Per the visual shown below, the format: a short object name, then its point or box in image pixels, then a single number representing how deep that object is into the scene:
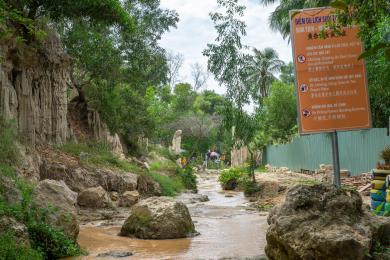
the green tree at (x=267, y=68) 44.00
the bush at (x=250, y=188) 19.03
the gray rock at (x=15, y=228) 6.14
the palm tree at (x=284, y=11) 22.80
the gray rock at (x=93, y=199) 13.60
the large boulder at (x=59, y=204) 7.55
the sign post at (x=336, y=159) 7.31
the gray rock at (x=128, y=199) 15.17
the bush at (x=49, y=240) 6.92
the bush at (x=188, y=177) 22.89
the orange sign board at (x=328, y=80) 7.42
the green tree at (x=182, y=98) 47.59
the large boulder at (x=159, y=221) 9.39
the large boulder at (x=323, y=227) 5.56
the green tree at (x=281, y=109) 32.62
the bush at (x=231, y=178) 23.08
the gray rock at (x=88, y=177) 14.61
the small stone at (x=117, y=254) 7.46
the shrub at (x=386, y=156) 10.12
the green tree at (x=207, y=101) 50.19
